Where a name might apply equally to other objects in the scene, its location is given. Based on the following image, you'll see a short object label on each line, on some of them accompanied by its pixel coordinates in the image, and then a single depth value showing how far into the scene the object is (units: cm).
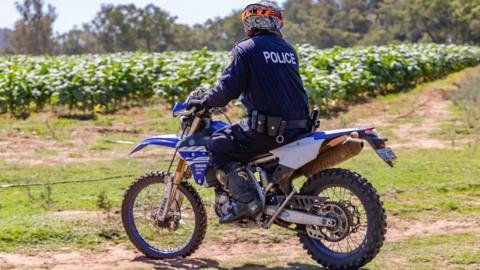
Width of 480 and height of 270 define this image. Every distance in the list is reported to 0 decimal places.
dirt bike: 1006
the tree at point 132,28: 12859
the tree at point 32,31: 13232
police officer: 1022
